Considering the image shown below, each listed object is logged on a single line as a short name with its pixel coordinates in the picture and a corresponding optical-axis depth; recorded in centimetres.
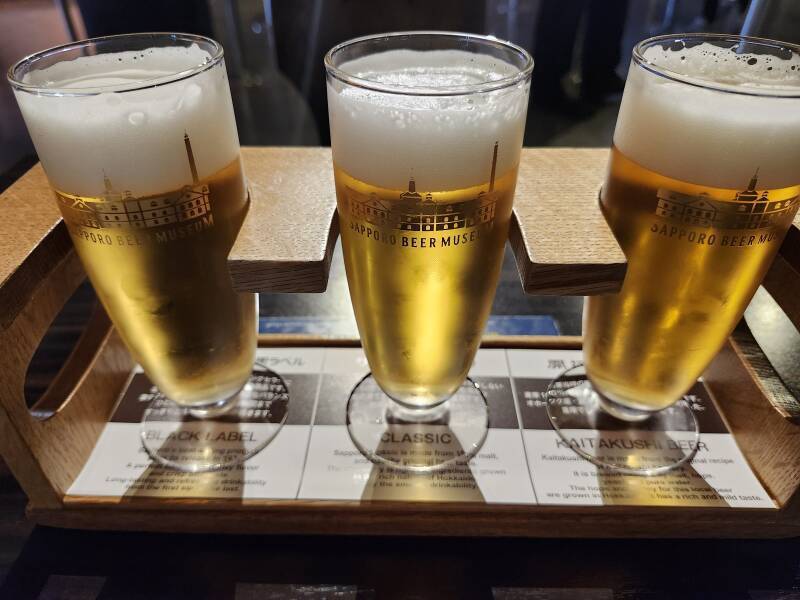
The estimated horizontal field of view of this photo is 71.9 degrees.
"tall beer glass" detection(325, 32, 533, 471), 14
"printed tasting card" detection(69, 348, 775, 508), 20
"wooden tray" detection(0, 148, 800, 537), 16
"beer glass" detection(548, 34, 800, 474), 15
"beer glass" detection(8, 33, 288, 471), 15
